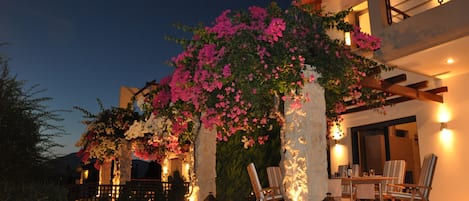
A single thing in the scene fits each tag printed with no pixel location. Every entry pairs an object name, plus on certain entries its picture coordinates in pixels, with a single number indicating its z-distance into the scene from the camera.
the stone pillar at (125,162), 11.34
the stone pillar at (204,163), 7.14
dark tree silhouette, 5.20
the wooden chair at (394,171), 6.95
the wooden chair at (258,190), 6.86
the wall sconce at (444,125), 8.34
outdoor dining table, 6.54
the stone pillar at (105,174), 13.76
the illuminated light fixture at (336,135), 10.62
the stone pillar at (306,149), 4.97
